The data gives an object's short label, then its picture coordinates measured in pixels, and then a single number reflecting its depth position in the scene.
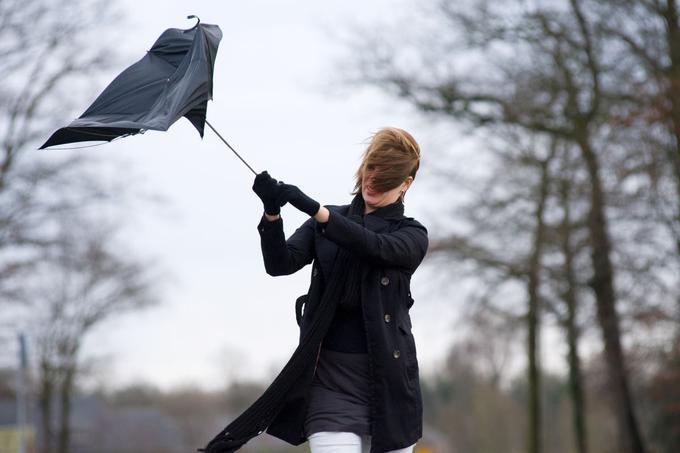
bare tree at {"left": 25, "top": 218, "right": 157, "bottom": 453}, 38.81
